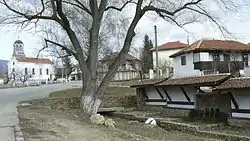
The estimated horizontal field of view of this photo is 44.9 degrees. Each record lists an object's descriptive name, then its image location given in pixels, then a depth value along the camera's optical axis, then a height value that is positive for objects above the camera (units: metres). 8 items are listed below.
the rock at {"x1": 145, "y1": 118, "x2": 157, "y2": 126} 16.72 -2.55
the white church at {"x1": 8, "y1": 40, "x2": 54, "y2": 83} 78.57 +3.22
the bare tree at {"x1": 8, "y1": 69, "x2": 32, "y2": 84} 66.72 +0.85
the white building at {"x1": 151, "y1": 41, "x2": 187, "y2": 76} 63.08 +5.55
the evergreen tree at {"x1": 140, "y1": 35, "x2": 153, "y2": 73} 56.17 +3.25
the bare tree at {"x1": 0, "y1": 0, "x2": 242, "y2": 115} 17.55 +2.59
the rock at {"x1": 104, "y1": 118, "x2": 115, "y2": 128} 14.04 -2.22
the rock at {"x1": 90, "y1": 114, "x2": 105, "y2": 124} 14.58 -2.07
